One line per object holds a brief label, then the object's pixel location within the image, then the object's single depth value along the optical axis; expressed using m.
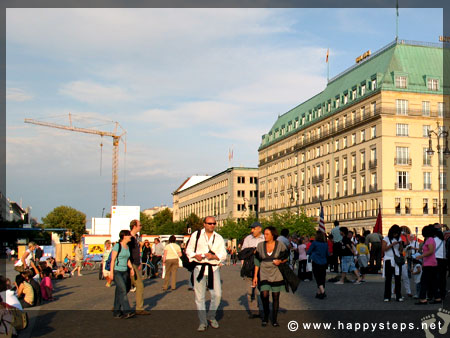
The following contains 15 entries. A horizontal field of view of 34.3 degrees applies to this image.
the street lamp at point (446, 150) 37.29
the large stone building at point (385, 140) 74.69
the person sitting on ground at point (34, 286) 17.22
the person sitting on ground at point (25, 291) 17.11
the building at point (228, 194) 135.88
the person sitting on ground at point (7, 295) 11.98
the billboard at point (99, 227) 57.22
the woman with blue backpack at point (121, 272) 14.12
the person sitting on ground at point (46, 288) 19.42
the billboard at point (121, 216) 40.88
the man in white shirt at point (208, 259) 12.65
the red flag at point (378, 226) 31.43
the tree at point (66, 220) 173.25
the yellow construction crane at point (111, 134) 158.73
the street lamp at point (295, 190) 99.05
